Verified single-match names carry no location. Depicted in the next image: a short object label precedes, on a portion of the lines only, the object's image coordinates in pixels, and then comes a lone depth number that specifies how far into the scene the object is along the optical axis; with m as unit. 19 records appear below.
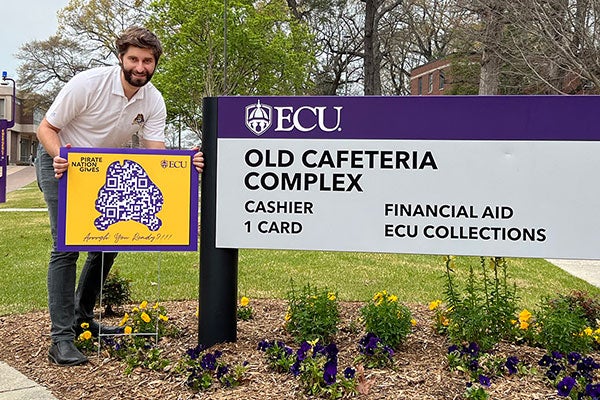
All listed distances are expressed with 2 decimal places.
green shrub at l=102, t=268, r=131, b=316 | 4.21
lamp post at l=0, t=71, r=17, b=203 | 14.85
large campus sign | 3.06
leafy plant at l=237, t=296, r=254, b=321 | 4.13
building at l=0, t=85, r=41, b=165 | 56.19
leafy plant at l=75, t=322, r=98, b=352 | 3.46
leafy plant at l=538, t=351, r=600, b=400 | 2.61
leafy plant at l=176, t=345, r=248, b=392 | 2.91
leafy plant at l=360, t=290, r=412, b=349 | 3.36
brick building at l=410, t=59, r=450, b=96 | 35.81
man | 3.24
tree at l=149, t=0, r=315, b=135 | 21.09
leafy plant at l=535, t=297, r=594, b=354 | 3.20
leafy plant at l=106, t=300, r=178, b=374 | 3.22
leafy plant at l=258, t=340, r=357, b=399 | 2.75
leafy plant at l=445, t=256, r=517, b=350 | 3.29
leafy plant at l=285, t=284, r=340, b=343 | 3.48
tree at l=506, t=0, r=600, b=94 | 9.59
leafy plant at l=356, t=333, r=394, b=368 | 3.13
